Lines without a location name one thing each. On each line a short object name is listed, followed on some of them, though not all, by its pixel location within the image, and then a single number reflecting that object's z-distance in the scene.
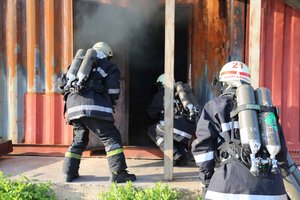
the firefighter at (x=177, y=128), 5.80
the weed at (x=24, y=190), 4.68
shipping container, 6.25
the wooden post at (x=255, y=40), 4.76
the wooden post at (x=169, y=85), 4.80
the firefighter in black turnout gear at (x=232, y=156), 3.29
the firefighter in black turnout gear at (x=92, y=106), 4.88
